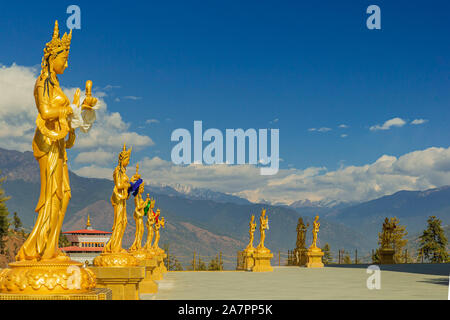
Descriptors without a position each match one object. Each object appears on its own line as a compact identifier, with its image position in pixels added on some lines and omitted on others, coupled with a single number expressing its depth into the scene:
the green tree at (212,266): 65.97
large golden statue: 6.01
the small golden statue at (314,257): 32.59
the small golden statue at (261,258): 29.20
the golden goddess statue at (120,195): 12.09
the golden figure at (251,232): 32.13
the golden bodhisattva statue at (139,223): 15.78
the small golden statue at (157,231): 24.87
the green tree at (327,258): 74.24
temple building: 63.25
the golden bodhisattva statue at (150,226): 21.35
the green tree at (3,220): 47.01
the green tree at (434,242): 51.72
